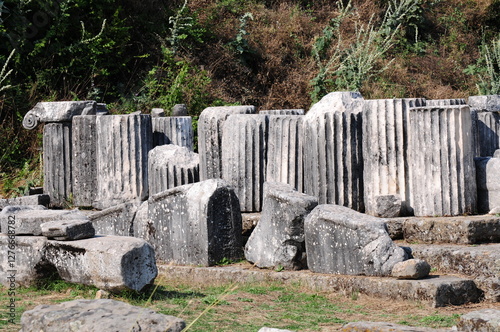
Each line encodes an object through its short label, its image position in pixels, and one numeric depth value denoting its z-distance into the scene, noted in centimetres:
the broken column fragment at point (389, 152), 1471
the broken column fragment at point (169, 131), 1884
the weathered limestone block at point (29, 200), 1786
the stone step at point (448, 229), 1327
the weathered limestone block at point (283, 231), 1339
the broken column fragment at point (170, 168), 1655
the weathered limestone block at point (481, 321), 755
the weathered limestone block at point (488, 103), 2135
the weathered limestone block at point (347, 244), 1216
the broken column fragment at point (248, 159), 1593
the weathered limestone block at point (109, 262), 1087
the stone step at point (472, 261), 1178
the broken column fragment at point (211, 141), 1649
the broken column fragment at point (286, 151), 1559
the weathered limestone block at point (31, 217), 1253
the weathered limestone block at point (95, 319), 741
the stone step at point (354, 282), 1136
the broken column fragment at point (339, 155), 1491
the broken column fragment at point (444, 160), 1417
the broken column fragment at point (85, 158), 1831
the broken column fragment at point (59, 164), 1875
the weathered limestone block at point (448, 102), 1839
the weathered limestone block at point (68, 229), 1175
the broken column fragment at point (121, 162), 1777
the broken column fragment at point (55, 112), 1887
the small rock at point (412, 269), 1164
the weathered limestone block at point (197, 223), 1385
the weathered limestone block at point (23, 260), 1199
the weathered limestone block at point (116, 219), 1536
